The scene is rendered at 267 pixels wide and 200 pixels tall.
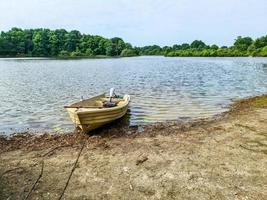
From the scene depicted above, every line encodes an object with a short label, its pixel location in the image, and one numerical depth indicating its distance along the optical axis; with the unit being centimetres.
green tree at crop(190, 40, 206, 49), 12391
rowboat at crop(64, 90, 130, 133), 759
